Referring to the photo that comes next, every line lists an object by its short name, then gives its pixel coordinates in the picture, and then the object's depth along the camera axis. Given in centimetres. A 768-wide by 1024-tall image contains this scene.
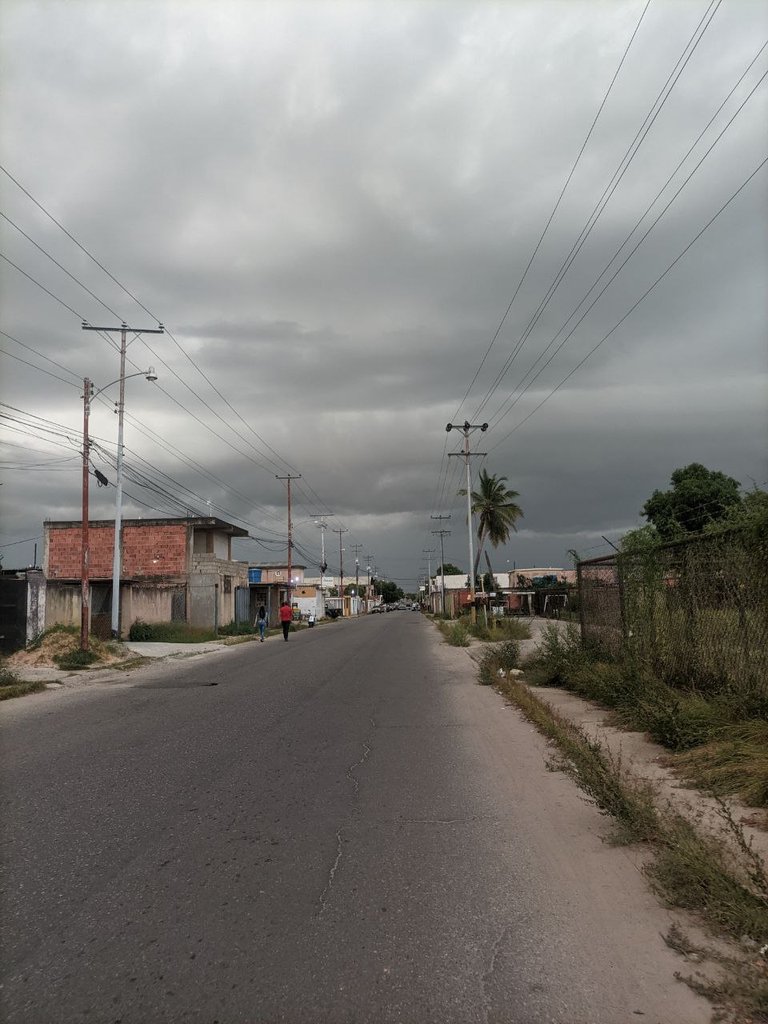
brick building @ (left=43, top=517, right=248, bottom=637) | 3218
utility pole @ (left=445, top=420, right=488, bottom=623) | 4088
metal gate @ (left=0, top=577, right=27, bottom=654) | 2062
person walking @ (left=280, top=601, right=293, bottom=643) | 3177
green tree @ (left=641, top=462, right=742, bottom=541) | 4981
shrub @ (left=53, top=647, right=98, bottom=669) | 1884
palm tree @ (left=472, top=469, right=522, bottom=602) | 5459
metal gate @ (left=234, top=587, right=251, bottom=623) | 4200
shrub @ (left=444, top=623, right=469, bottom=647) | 2732
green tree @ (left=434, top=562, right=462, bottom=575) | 18000
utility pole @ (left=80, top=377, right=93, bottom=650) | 2005
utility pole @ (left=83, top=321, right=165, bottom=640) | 2564
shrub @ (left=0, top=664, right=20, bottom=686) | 1488
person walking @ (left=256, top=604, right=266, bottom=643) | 3225
